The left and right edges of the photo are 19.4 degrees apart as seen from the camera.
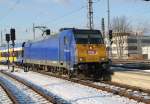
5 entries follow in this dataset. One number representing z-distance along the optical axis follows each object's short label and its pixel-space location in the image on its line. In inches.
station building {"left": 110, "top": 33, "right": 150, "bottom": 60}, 5905.5
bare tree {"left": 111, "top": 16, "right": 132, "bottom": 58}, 4798.7
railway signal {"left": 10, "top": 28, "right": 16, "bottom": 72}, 1616.0
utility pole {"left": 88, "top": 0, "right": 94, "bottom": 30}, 1873.5
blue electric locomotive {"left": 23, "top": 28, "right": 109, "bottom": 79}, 974.0
